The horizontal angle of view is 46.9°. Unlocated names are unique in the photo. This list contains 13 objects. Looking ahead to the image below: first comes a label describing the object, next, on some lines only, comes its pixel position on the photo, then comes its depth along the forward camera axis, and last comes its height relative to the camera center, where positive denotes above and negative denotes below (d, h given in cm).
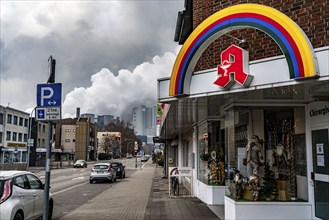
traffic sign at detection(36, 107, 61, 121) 714 +62
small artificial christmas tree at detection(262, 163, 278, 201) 919 -97
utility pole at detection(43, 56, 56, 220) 680 -16
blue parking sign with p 722 +99
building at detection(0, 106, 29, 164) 5868 +192
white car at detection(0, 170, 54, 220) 788 -111
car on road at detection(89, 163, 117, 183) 2742 -193
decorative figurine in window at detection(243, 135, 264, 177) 954 -29
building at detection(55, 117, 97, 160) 10238 +205
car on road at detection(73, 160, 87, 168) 6231 -291
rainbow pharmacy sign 658 +214
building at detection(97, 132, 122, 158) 11994 +45
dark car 3272 -193
